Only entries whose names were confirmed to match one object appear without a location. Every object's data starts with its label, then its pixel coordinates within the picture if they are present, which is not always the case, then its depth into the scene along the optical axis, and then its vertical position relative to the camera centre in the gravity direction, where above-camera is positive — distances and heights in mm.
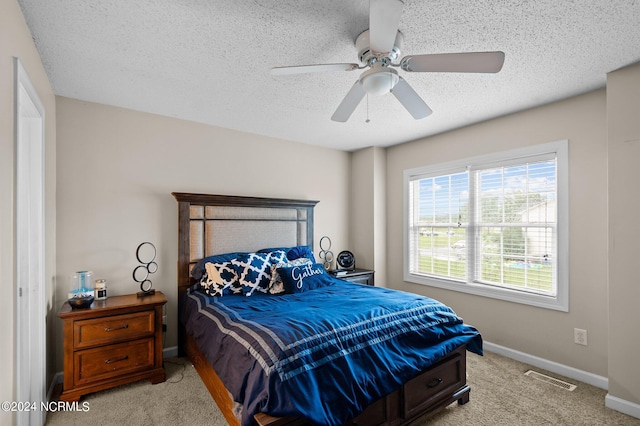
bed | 1668 -846
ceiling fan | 1436 +814
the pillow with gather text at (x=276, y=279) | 3057 -639
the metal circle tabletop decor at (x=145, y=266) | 3072 -503
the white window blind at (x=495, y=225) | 2994 -137
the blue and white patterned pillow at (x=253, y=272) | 3022 -565
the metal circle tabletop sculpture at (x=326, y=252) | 4488 -545
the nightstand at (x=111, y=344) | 2367 -1027
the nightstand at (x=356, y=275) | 4109 -808
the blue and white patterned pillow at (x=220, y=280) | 2938 -624
